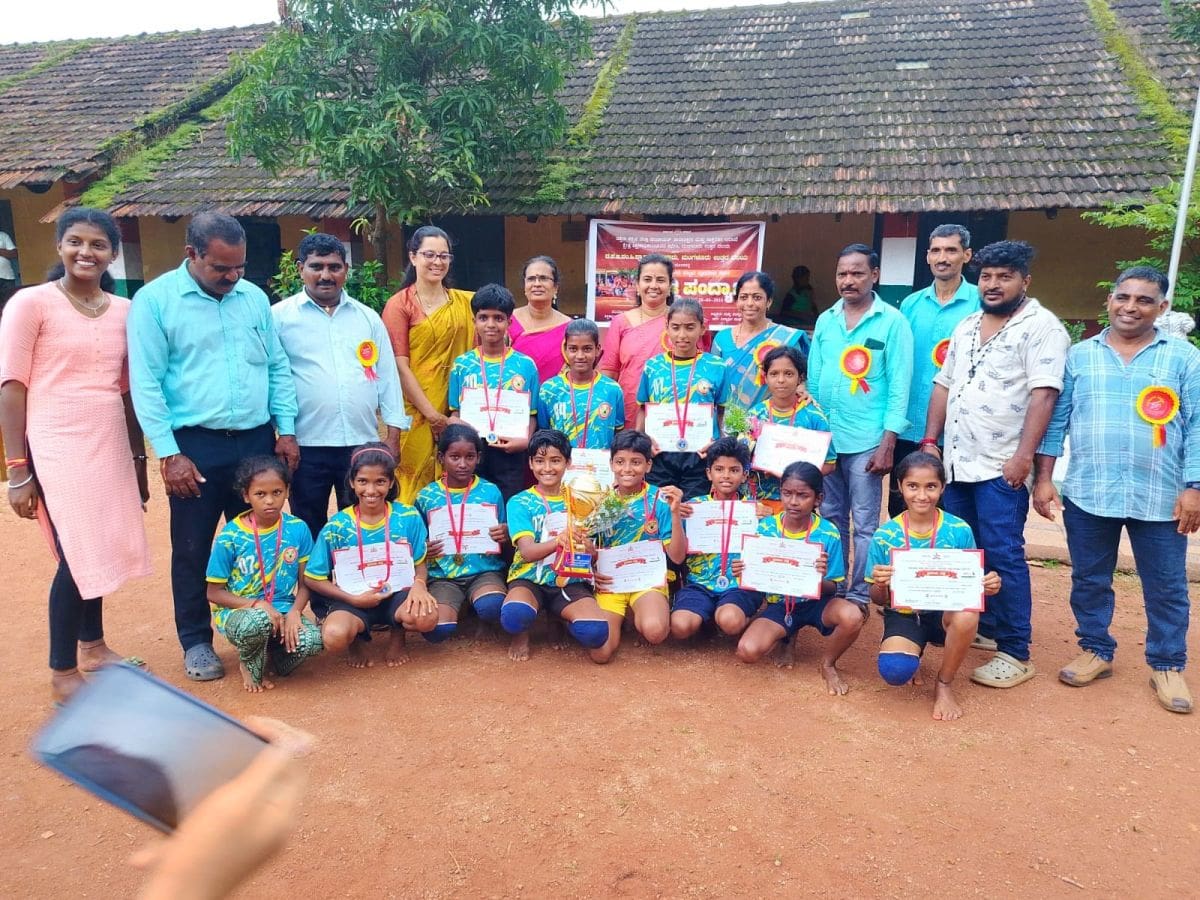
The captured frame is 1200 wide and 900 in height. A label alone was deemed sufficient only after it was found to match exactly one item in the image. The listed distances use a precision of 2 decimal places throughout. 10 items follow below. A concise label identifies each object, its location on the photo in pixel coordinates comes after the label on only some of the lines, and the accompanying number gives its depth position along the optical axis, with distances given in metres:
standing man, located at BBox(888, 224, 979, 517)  4.12
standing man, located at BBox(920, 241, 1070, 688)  3.39
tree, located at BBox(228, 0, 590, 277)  7.77
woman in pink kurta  3.07
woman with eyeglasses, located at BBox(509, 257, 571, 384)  4.32
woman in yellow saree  4.23
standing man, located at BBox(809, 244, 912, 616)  3.89
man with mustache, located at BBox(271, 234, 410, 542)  3.74
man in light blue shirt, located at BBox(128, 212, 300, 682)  3.20
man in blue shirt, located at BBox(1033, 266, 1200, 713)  3.23
